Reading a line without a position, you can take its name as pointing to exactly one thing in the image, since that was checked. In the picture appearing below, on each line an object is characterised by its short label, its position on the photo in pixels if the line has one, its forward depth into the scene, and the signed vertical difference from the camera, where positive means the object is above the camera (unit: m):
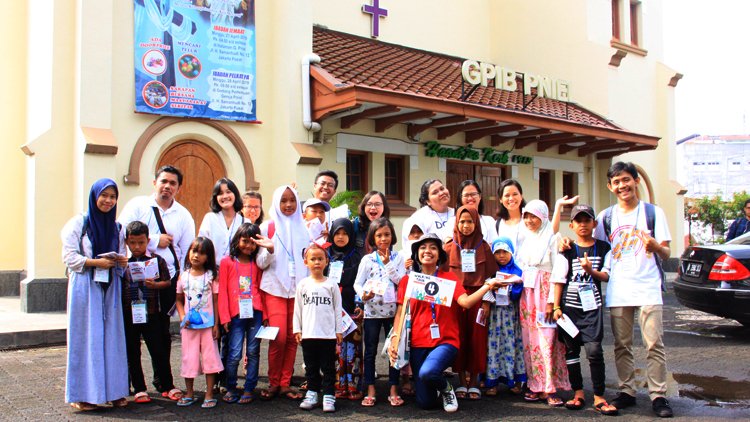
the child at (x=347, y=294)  5.73 -0.53
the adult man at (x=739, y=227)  12.23 +0.07
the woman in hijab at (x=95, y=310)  5.20 -0.58
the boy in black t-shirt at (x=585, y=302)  5.22 -0.56
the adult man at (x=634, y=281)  5.25 -0.39
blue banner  10.66 +2.99
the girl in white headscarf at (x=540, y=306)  5.44 -0.62
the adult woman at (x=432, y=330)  5.22 -0.78
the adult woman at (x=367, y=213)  6.25 +0.20
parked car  8.37 -0.64
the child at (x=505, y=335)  5.68 -0.89
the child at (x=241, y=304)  5.54 -0.57
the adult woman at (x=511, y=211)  5.92 +0.20
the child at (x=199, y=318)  5.44 -0.68
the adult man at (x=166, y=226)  5.73 +0.10
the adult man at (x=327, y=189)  6.57 +0.46
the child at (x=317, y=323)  5.35 -0.71
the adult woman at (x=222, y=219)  6.09 +0.16
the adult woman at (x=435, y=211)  6.23 +0.22
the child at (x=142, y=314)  5.54 -0.65
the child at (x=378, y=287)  5.51 -0.44
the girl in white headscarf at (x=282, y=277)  5.67 -0.36
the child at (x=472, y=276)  5.58 -0.36
